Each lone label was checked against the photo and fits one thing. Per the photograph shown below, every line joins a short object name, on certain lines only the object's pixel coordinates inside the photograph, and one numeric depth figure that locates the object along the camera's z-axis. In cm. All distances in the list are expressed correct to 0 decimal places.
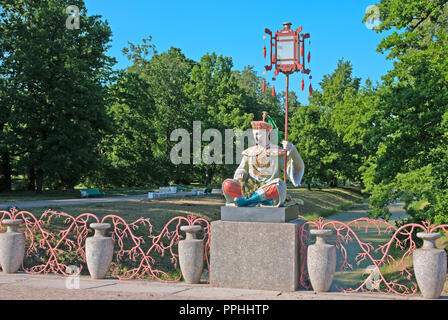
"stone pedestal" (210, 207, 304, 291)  771
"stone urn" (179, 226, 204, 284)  824
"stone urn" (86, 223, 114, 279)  869
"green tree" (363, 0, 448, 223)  1645
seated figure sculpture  818
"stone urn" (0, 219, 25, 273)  936
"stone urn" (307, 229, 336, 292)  748
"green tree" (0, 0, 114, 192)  3111
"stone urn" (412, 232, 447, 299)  693
